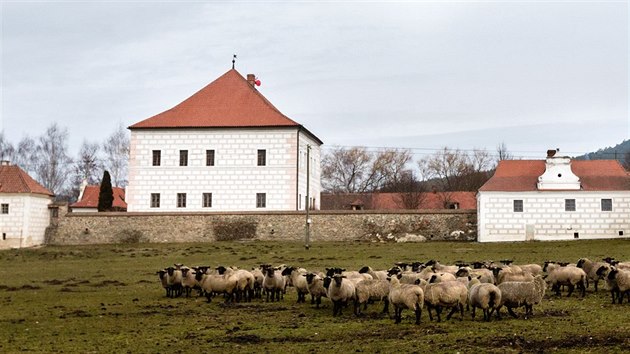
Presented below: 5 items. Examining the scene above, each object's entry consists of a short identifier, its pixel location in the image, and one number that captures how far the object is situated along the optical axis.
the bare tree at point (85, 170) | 89.38
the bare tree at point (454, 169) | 91.69
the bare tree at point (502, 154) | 97.11
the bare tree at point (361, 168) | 93.38
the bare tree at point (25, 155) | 87.81
